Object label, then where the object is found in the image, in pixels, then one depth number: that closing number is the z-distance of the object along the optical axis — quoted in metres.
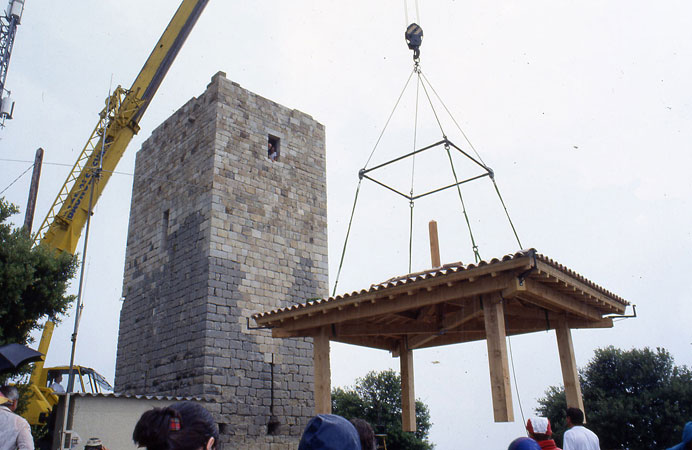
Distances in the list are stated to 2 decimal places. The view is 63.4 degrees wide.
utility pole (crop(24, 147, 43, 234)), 15.48
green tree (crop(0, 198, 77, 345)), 9.92
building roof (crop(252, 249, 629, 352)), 6.59
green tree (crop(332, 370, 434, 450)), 20.86
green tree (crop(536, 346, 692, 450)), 18.25
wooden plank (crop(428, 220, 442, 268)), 9.09
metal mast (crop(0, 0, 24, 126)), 14.02
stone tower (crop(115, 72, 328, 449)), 11.31
